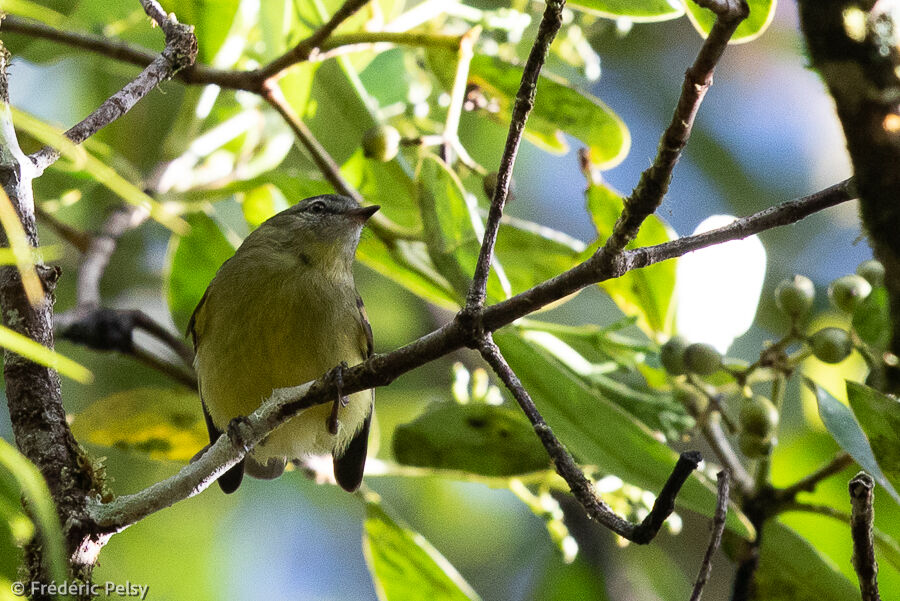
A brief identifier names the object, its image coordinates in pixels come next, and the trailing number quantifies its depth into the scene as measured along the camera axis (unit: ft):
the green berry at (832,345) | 16.35
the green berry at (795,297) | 17.20
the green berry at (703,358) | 17.39
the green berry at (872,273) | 16.84
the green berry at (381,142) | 19.02
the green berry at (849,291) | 16.81
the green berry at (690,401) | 19.62
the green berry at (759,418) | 16.74
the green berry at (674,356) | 17.76
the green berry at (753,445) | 16.92
